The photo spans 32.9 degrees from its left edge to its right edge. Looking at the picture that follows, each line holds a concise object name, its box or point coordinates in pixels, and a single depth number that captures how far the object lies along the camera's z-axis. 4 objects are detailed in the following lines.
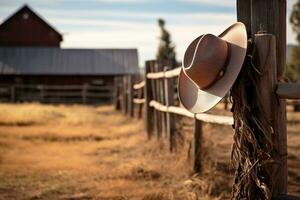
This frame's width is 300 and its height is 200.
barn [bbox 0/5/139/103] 35.94
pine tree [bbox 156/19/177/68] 42.16
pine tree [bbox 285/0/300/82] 19.41
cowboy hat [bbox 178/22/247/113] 3.27
